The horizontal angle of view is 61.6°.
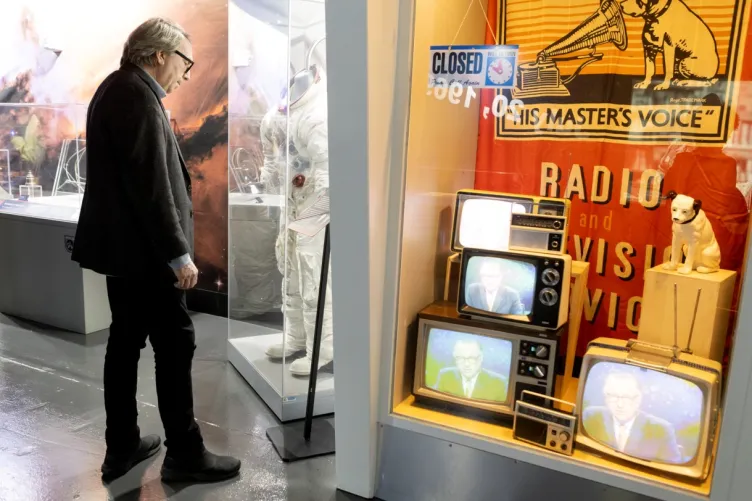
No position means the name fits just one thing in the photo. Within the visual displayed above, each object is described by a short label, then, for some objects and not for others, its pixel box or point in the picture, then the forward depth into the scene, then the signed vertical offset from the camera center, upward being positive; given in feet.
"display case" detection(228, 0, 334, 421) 9.93 -0.53
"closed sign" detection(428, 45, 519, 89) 7.29 +1.28
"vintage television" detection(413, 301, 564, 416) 7.58 -2.31
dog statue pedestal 7.02 -1.39
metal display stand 9.25 -4.17
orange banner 7.30 +0.68
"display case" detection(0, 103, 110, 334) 14.52 -1.63
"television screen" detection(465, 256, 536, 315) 7.66 -1.34
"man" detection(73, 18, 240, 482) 7.47 -1.01
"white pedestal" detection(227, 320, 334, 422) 10.43 -3.73
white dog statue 7.13 -0.56
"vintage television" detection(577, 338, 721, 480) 6.68 -2.41
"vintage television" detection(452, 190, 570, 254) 7.75 -0.58
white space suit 9.97 -0.45
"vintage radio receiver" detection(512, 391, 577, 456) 7.20 -2.84
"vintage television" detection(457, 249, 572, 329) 7.50 -1.34
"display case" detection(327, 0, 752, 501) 6.91 -0.75
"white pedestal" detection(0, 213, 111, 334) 14.43 -2.98
